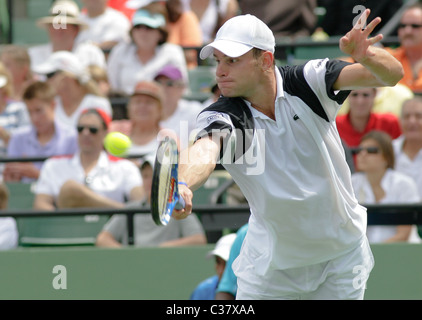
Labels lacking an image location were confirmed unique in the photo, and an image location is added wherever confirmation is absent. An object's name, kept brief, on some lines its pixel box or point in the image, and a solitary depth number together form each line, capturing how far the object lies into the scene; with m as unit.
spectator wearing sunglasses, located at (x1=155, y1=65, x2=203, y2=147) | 15.85
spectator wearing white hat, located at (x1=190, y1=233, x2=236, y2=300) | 11.45
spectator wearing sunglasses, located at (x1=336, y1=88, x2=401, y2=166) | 14.85
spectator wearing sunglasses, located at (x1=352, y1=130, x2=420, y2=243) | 13.30
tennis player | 7.80
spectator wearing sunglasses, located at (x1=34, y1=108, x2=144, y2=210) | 13.80
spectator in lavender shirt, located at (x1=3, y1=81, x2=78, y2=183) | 15.27
